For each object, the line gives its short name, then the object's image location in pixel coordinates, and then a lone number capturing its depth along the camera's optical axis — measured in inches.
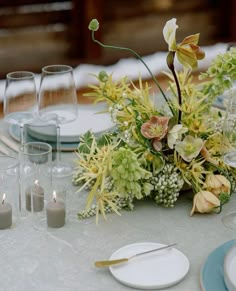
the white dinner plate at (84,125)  87.0
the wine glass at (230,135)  71.0
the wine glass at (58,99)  81.6
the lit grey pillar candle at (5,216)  69.5
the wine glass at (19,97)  82.1
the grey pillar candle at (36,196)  71.0
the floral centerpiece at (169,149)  69.8
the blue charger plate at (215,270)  59.9
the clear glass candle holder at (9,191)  69.9
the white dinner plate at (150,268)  61.3
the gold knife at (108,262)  62.9
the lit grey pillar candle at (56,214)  69.4
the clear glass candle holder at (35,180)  71.2
